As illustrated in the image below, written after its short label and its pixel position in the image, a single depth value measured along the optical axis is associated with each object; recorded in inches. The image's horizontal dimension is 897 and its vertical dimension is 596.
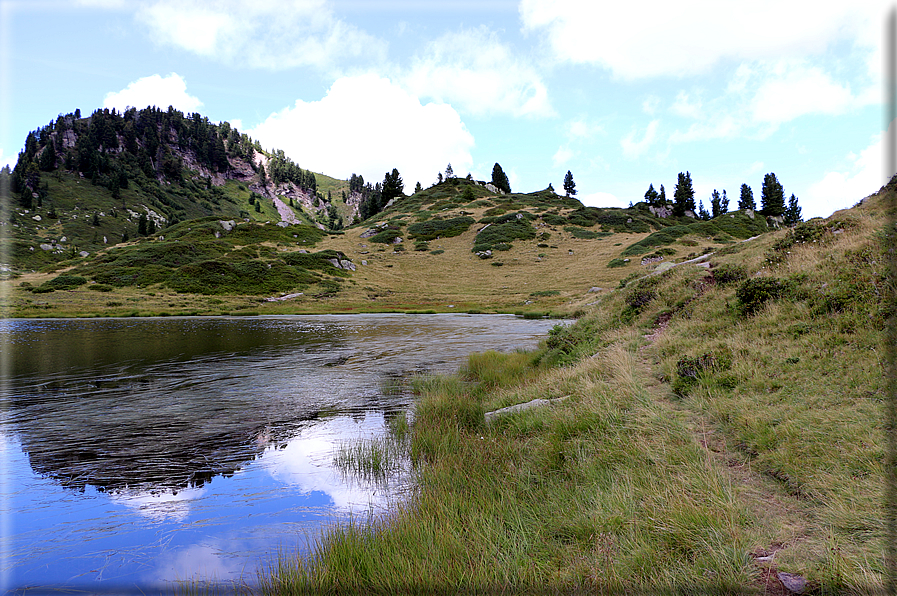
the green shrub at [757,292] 481.4
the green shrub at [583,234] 3878.0
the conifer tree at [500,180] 6835.6
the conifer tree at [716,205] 5693.9
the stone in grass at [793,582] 142.9
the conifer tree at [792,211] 4545.8
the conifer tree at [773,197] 4650.6
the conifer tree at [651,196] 5643.7
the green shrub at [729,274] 613.2
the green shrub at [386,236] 4101.9
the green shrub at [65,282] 2362.2
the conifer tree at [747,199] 5187.0
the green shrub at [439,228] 4234.7
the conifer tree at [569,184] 6353.3
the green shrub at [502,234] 3727.9
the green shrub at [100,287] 2365.9
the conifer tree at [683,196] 5260.8
